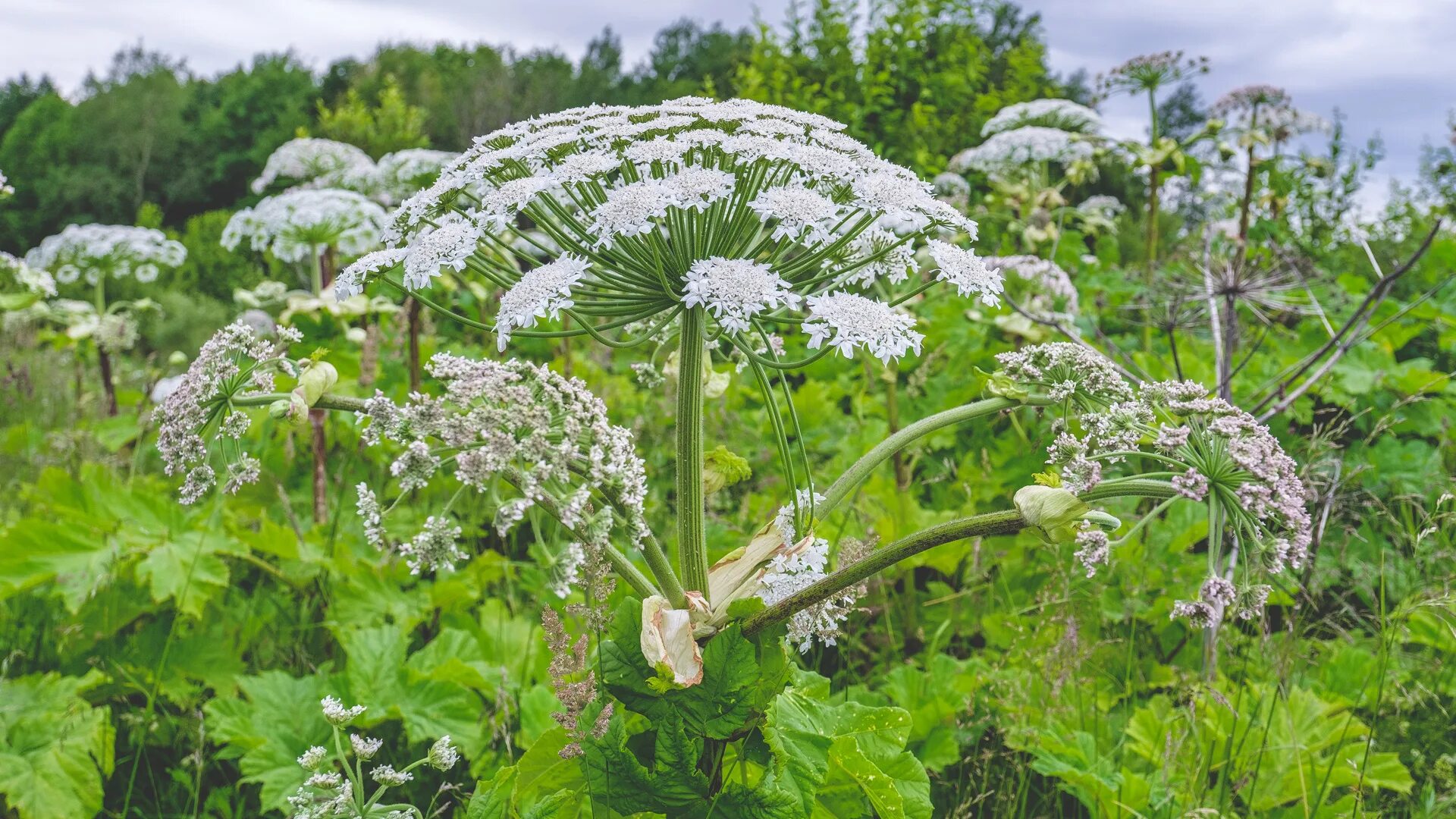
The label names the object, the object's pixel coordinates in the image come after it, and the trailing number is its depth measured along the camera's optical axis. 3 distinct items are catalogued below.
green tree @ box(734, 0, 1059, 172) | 9.39
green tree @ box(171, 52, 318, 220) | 34.12
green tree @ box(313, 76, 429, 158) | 23.09
